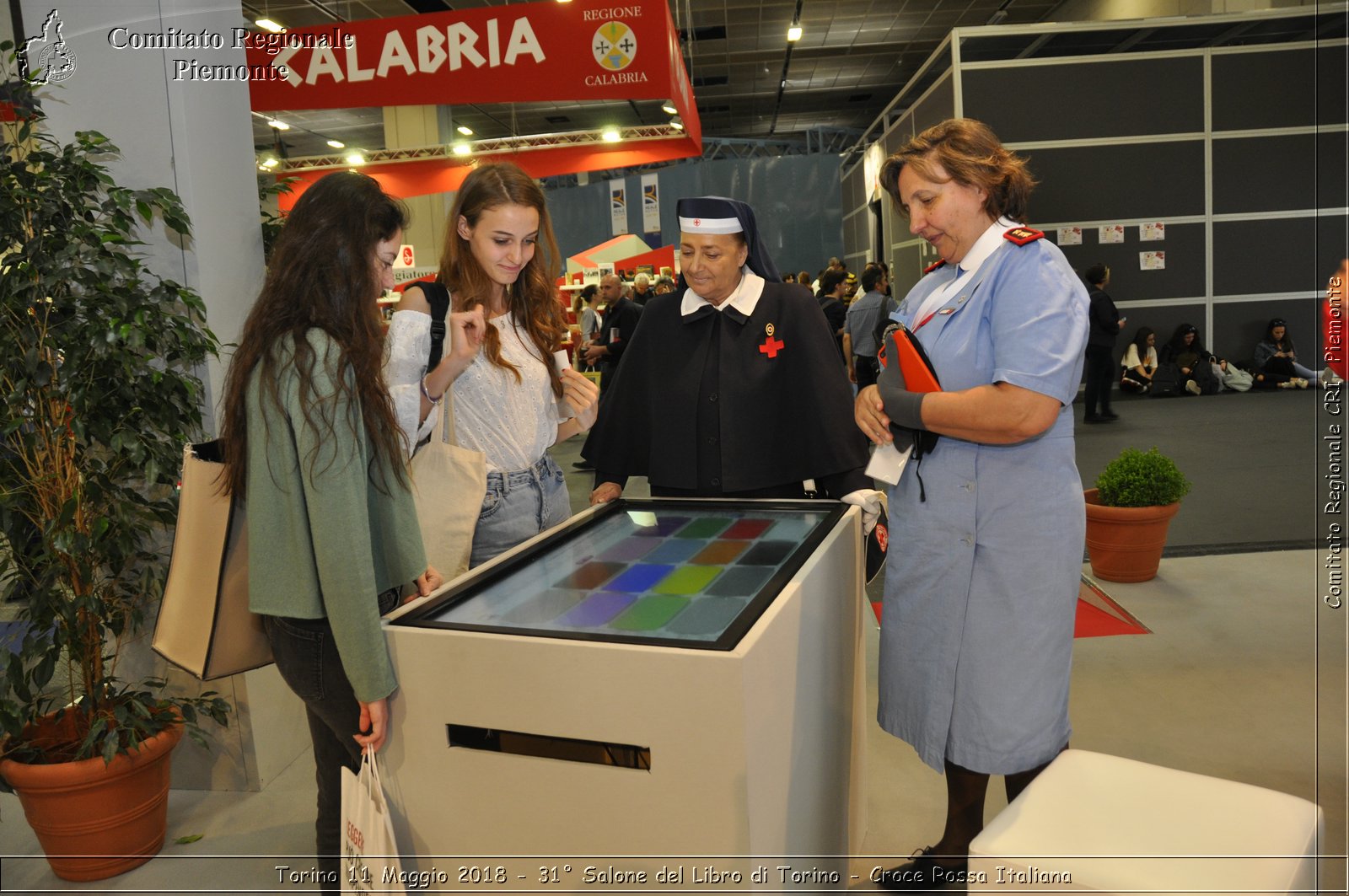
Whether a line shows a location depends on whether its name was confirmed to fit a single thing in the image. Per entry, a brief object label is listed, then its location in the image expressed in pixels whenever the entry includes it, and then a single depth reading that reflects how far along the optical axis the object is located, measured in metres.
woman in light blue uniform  1.91
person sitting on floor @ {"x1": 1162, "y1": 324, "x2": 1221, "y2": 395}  9.84
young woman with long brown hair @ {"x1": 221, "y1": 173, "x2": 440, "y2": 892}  1.53
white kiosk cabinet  1.34
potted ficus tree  2.45
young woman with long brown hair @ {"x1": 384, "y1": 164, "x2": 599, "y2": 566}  2.01
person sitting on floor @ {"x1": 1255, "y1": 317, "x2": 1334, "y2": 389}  9.77
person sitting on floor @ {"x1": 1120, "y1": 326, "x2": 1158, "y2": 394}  9.89
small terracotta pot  4.52
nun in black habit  2.37
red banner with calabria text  5.11
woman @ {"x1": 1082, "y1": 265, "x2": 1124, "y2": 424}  8.67
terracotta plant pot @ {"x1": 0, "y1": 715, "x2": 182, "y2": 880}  2.55
